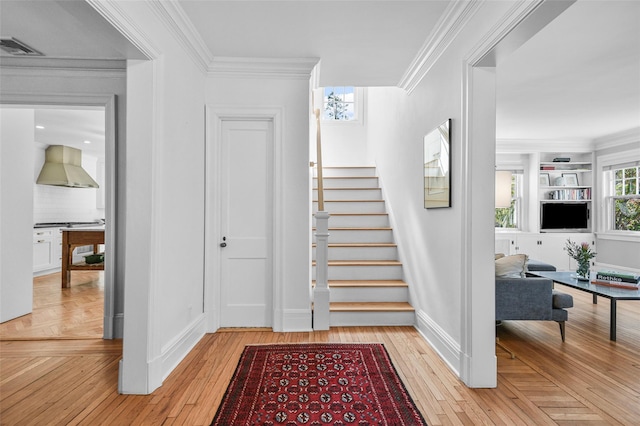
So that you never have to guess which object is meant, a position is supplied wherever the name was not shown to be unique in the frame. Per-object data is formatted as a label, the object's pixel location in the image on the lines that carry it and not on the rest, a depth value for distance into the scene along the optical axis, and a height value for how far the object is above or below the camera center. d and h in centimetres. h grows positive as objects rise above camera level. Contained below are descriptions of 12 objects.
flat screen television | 713 +0
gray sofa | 307 -73
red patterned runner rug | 196 -113
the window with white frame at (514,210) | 745 +14
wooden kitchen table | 525 -41
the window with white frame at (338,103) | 690 +224
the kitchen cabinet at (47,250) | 611 -65
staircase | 355 -53
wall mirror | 266 +40
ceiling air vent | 276 +138
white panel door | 345 -7
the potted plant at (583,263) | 407 -54
